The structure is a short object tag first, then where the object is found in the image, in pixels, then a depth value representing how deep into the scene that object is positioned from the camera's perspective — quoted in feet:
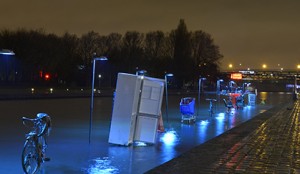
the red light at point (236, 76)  398.21
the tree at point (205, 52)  367.66
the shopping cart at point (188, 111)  71.87
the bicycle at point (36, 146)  29.09
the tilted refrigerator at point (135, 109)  42.63
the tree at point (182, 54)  343.87
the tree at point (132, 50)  300.81
